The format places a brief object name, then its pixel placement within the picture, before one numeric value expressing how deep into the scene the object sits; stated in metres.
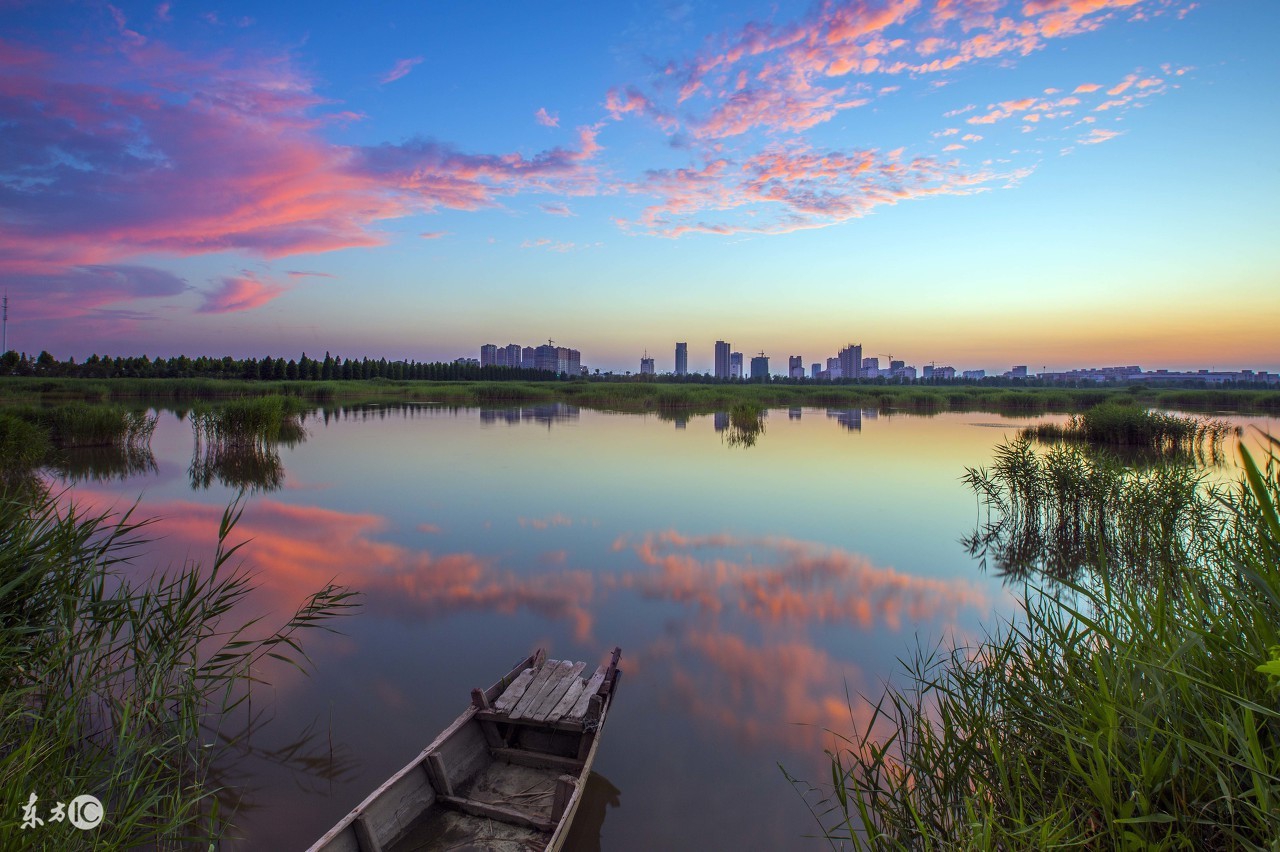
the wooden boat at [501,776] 3.40
